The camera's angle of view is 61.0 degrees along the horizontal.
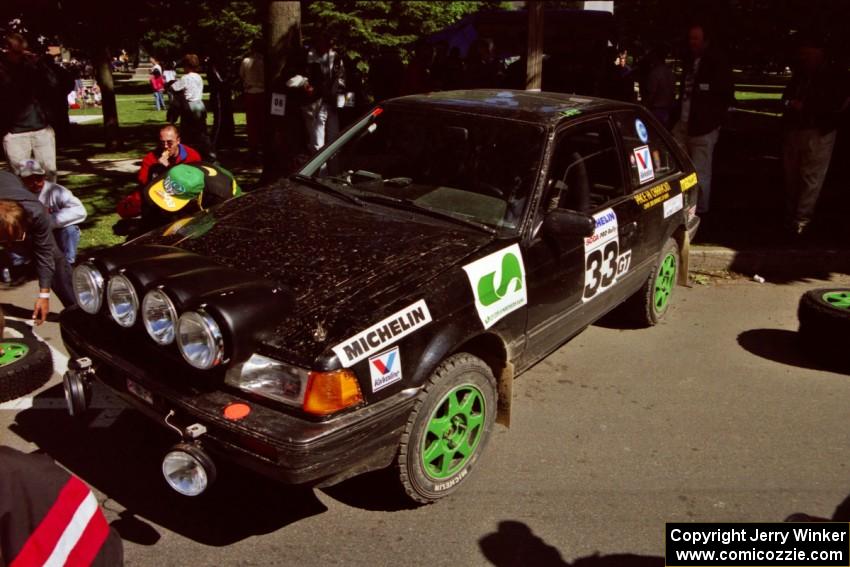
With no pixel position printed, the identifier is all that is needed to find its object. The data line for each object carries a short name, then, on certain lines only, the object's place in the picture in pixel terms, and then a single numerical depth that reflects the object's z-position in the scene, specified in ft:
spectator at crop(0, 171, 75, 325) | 14.90
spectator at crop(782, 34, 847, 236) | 24.16
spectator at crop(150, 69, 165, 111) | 74.58
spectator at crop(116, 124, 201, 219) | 19.58
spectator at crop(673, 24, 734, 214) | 25.58
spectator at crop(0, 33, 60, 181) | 24.26
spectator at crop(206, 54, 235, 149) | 41.16
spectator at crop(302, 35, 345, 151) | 32.12
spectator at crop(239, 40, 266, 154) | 37.91
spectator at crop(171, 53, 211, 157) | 37.09
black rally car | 9.37
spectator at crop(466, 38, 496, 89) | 41.42
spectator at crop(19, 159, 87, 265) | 17.78
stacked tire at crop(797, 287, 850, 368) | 16.30
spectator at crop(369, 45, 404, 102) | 42.14
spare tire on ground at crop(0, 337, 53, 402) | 13.87
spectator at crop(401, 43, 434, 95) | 40.14
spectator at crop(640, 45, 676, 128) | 31.24
